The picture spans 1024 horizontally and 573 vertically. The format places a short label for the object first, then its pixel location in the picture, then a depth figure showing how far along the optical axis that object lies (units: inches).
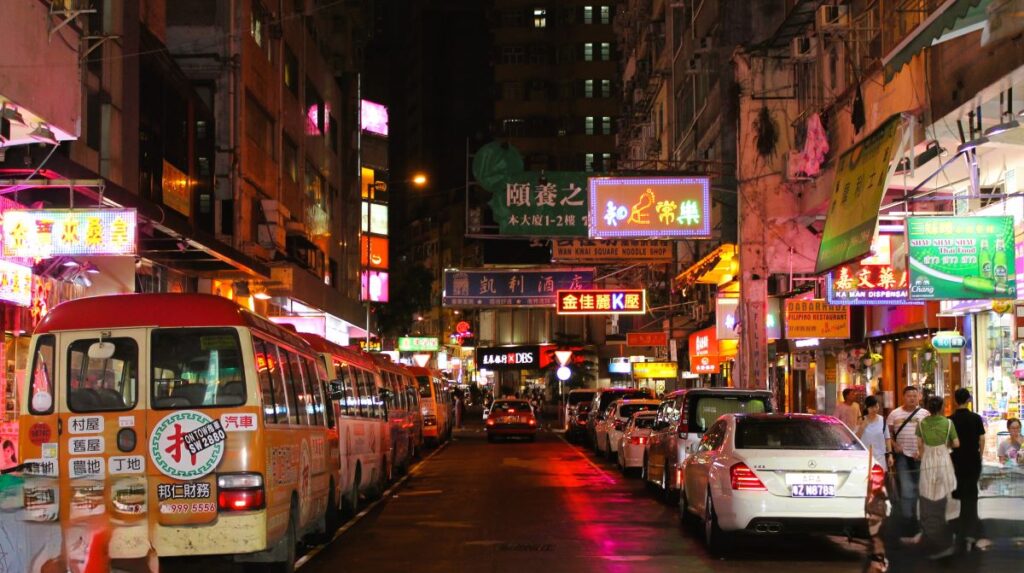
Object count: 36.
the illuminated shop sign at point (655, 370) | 2023.9
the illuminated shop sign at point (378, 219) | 2635.3
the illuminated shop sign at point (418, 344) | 2994.6
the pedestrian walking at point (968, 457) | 595.2
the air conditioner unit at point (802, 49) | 929.5
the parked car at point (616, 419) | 1180.1
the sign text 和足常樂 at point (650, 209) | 940.0
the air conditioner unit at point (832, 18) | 821.2
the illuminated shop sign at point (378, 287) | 2620.6
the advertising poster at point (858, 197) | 653.9
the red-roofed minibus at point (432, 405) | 1573.6
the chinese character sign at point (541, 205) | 964.0
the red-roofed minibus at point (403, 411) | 1012.5
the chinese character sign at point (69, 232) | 625.0
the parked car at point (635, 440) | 1007.0
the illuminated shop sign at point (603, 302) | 1566.2
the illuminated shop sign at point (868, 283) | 844.6
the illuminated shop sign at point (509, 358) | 2815.0
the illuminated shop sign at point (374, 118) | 2571.4
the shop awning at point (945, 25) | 510.6
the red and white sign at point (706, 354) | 1595.7
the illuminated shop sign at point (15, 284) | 660.1
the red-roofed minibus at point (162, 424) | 417.7
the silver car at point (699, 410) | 737.6
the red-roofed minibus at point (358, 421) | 674.2
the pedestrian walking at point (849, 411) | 756.0
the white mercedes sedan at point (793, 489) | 512.7
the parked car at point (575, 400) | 1726.1
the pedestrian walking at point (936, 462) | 580.4
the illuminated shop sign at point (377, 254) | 2625.5
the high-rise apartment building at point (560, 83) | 3604.8
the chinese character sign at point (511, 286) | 1659.7
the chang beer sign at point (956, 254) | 660.7
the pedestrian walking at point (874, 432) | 677.3
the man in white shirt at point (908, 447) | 668.1
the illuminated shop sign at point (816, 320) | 1044.5
